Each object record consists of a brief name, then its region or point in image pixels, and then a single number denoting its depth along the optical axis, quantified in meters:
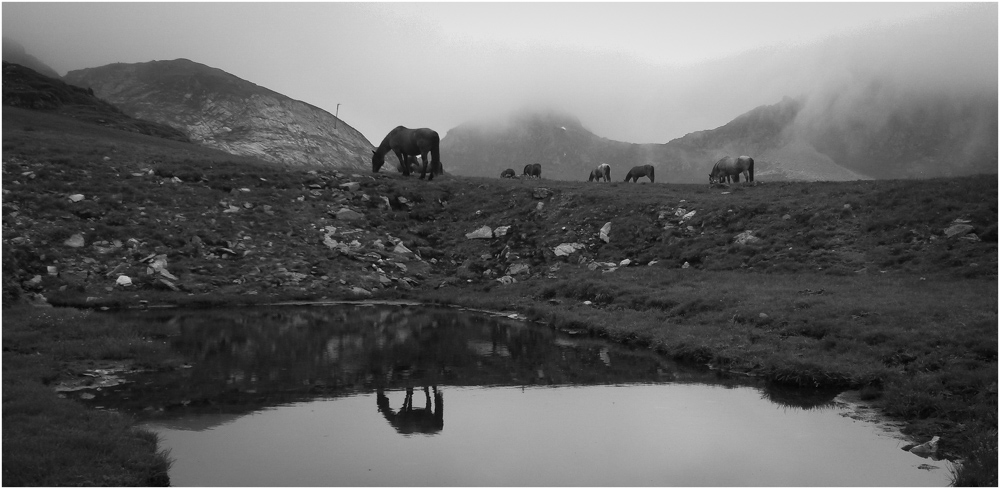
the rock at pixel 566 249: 28.38
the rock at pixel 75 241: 24.97
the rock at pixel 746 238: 25.34
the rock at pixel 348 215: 33.12
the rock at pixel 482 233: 32.09
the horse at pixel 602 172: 54.61
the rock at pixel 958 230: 21.11
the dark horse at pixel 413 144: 40.53
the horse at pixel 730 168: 44.75
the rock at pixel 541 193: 35.56
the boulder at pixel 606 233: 29.00
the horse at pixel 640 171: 56.08
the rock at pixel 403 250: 30.56
